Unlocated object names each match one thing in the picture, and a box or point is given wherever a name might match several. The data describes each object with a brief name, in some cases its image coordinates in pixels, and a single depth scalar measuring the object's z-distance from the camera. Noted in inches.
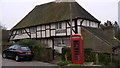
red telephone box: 232.2
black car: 310.4
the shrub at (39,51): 328.9
